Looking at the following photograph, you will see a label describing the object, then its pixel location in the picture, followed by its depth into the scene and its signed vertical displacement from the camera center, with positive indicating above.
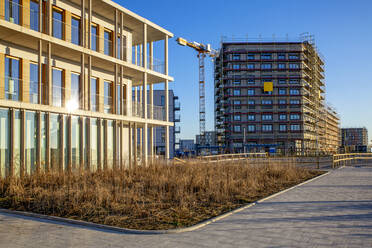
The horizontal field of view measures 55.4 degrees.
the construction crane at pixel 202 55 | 91.44 +22.32
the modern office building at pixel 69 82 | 16.14 +3.04
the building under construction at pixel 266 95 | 72.44 +8.52
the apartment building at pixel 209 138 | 128.50 -0.68
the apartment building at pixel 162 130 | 72.65 +1.40
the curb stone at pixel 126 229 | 6.19 -1.65
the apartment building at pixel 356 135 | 168.62 -0.07
